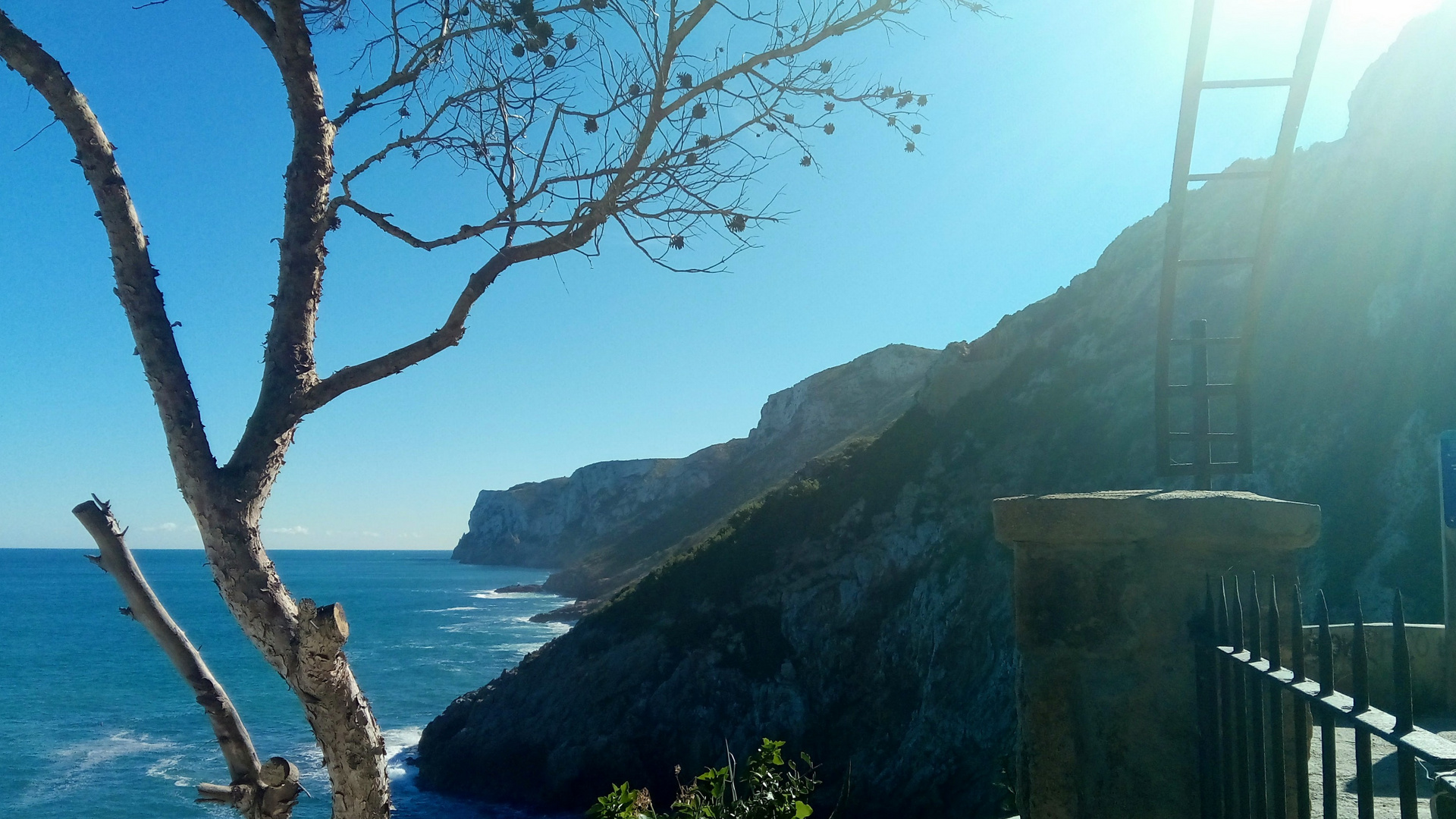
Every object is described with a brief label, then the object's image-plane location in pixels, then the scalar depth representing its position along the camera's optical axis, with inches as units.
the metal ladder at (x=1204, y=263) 153.3
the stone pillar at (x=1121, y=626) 109.5
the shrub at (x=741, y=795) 167.2
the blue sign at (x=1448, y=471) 180.7
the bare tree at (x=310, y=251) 130.3
